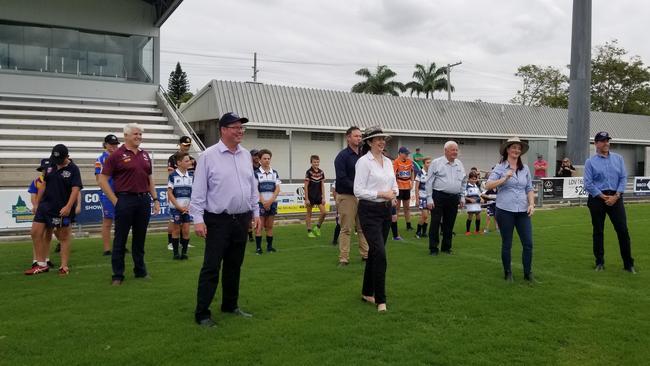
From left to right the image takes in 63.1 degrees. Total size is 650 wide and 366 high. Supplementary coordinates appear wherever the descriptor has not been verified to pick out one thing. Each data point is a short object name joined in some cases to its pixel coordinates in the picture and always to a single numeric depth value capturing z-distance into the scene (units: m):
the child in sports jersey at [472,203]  12.55
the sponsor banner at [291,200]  16.05
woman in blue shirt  7.02
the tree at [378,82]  46.91
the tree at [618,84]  49.62
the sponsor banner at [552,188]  20.44
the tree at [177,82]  82.78
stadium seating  18.28
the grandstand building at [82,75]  20.38
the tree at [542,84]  51.56
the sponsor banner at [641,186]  23.33
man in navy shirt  7.90
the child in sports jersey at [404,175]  12.27
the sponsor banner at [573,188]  20.98
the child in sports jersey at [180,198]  8.86
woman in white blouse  5.77
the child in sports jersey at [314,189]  11.85
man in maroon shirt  6.95
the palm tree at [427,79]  50.31
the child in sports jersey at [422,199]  11.78
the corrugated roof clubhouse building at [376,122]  26.42
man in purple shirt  5.16
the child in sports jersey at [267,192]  9.91
